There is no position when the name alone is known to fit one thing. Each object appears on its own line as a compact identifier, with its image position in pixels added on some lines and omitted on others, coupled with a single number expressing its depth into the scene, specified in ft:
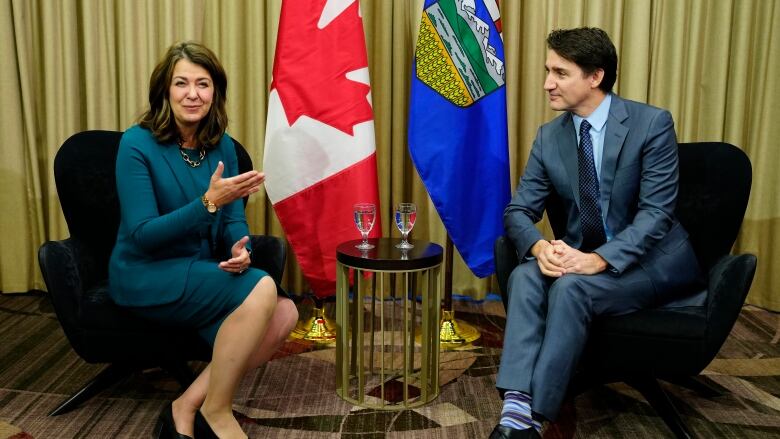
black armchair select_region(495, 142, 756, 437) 7.11
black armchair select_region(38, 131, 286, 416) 7.45
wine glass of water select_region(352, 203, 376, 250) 8.40
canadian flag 10.16
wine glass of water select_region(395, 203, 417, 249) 8.50
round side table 7.93
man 7.02
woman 7.19
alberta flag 10.11
